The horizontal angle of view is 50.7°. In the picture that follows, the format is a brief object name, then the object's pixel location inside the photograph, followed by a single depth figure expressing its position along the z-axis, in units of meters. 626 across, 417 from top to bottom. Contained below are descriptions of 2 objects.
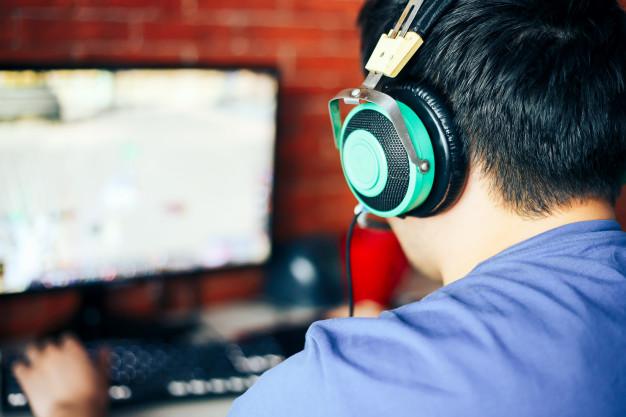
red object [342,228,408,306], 1.50
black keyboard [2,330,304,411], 1.14
